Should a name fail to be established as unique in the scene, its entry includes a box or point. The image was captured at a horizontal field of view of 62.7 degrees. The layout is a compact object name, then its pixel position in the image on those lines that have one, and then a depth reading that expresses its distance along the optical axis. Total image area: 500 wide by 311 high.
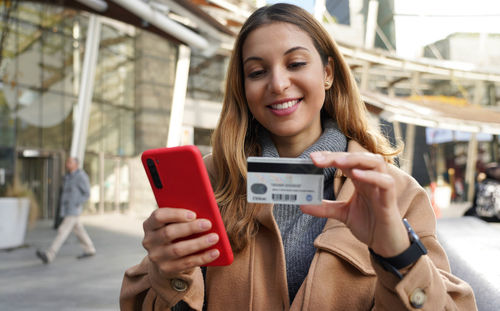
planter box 8.84
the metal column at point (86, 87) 11.28
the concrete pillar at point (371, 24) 14.89
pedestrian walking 7.62
